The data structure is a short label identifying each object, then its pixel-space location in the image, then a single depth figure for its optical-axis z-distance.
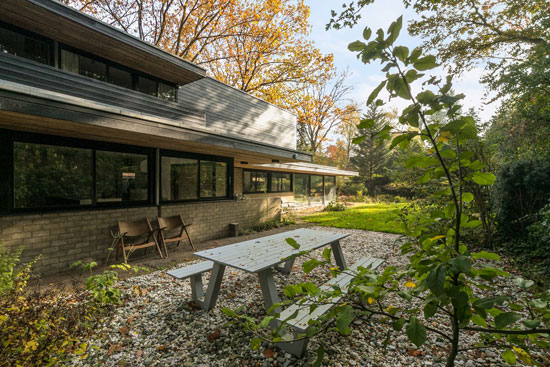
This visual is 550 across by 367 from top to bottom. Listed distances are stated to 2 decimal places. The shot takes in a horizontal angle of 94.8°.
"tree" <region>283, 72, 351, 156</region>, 24.92
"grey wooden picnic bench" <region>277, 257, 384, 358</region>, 2.32
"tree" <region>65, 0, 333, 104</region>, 13.99
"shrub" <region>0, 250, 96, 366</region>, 1.99
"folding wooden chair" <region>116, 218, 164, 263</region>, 5.70
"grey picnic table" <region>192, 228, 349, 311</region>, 3.07
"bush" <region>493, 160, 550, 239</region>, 5.60
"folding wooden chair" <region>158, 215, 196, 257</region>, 6.41
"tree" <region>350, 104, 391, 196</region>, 29.62
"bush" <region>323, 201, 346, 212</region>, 16.39
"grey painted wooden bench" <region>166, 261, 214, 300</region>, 3.59
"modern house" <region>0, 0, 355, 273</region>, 4.64
